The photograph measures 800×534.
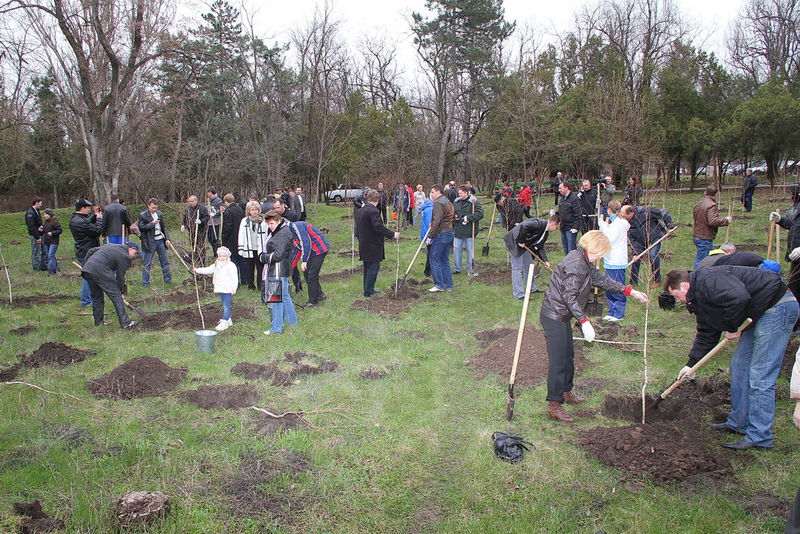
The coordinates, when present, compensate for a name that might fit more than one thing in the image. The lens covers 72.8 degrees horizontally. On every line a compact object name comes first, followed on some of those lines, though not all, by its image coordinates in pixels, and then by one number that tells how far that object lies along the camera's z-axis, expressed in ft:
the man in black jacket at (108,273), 26.27
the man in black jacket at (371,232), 31.60
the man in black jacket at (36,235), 43.14
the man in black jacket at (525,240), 29.25
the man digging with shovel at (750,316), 13.88
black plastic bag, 14.69
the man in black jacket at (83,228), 36.17
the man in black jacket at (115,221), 36.29
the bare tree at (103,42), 52.75
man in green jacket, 36.47
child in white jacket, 26.37
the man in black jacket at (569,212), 37.37
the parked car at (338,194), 121.04
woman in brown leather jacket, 16.07
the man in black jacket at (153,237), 36.47
